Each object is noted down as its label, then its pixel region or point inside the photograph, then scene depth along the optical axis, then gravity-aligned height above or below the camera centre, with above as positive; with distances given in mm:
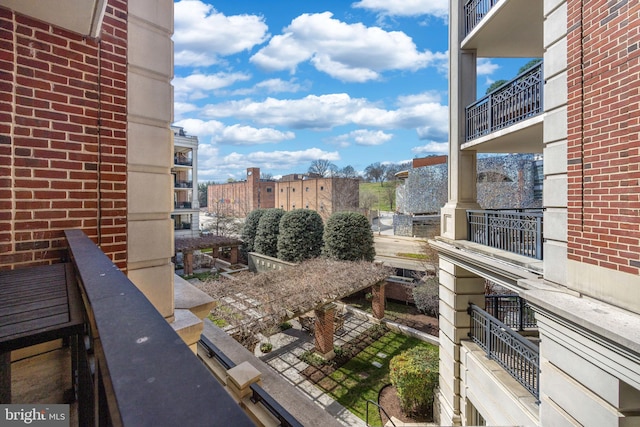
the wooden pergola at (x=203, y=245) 22844 -2933
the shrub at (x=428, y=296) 14961 -4384
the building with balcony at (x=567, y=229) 3135 -325
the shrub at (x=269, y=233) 23891 -2014
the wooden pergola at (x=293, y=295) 10062 -3258
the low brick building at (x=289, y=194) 42656 +2015
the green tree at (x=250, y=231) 25828 -1986
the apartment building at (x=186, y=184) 29109 +2213
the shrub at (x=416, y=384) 9023 -5145
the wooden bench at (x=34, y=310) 1162 -437
